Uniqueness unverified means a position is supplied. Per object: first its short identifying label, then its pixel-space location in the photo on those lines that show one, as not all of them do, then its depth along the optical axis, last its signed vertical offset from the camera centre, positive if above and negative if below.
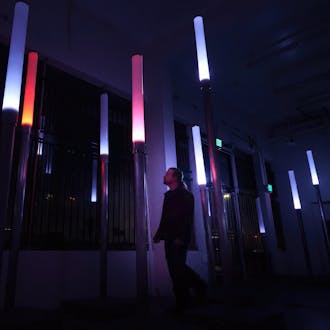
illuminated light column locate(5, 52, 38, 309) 1.84 +0.38
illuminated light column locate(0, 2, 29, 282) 1.51 +0.85
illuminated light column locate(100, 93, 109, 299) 2.61 +0.56
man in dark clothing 2.21 +0.08
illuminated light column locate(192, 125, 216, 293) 3.43 +0.57
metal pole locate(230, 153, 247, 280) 5.06 +0.17
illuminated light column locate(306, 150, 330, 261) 5.58 +0.90
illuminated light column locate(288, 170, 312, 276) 5.47 +0.57
